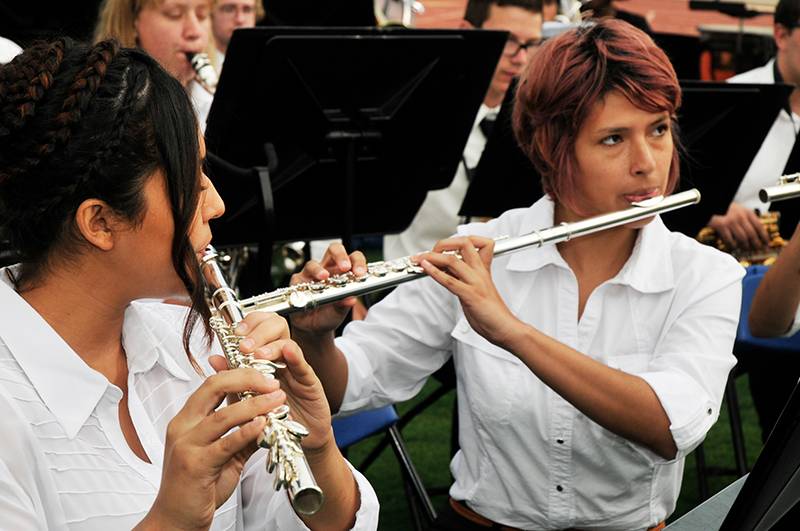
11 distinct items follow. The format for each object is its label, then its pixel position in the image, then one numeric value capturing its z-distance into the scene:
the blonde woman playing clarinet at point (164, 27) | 6.87
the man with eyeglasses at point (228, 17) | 8.27
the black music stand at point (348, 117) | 4.95
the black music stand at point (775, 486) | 2.06
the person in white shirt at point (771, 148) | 7.11
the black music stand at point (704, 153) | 5.78
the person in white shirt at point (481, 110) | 7.43
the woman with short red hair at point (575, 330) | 3.64
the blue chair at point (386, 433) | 4.94
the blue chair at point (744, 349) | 5.62
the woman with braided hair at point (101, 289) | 2.61
